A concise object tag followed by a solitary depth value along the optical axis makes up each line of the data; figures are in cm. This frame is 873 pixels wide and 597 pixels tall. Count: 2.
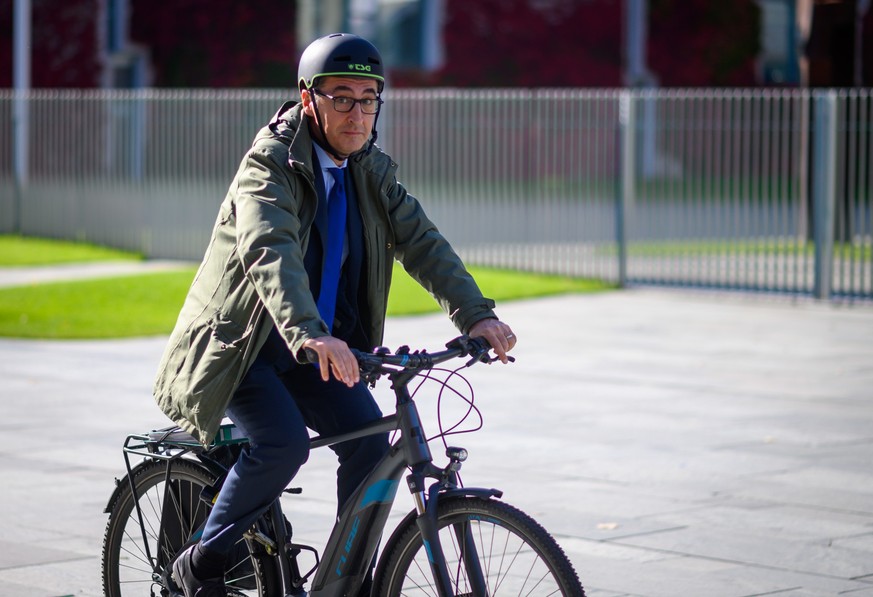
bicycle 746
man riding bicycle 795
